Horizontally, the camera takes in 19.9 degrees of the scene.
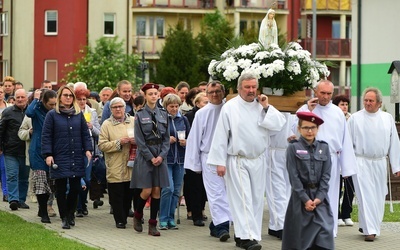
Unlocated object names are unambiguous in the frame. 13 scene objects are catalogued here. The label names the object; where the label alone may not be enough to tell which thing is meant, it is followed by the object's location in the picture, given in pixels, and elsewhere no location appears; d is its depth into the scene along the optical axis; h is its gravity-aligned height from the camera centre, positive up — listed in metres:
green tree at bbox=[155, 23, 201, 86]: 64.88 +3.46
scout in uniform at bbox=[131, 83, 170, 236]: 15.77 -0.49
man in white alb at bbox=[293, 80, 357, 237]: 15.29 -0.19
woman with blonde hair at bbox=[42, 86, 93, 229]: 16.34 -0.40
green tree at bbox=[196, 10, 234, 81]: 63.06 +4.92
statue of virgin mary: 17.11 +1.35
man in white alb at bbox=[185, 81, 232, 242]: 15.77 -0.35
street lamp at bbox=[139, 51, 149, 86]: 51.75 +2.51
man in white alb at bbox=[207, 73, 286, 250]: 14.47 -0.35
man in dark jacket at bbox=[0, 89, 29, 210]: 19.30 -0.33
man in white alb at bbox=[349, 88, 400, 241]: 16.23 -0.38
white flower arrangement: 15.94 +0.77
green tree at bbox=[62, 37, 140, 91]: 57.88 +2.76
